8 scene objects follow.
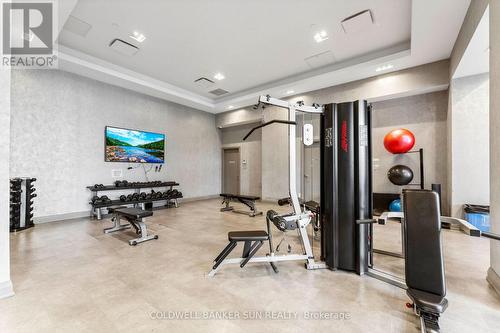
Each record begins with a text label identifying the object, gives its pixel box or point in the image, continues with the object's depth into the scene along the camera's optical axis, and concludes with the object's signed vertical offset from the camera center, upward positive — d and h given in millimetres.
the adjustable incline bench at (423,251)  1603 -664
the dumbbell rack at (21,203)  4133 -715
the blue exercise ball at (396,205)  4895 -879
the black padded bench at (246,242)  2479 -903
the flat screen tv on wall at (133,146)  5859 +648
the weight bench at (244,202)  5656 -945
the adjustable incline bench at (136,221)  3628 -959
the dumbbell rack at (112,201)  5221 -873
